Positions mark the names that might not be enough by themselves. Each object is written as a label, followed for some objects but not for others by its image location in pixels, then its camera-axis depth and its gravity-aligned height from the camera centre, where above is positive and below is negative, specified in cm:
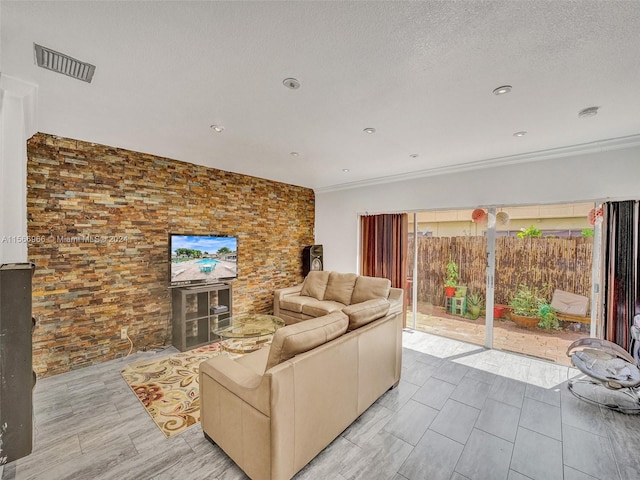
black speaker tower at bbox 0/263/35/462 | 129 -62
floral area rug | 229 -154
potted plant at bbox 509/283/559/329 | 368 -96
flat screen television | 377 -34
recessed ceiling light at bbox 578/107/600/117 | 233 +112
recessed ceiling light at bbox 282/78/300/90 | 194 +111
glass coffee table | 302 -109
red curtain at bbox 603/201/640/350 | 298 -32
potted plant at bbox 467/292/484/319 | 419 -100
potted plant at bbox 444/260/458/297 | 438 -66
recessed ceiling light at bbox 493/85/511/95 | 201 +112
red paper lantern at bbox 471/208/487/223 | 403 +35
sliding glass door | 347 -53
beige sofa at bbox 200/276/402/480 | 152 -102
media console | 367 -110
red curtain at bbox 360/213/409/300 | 485 -16
